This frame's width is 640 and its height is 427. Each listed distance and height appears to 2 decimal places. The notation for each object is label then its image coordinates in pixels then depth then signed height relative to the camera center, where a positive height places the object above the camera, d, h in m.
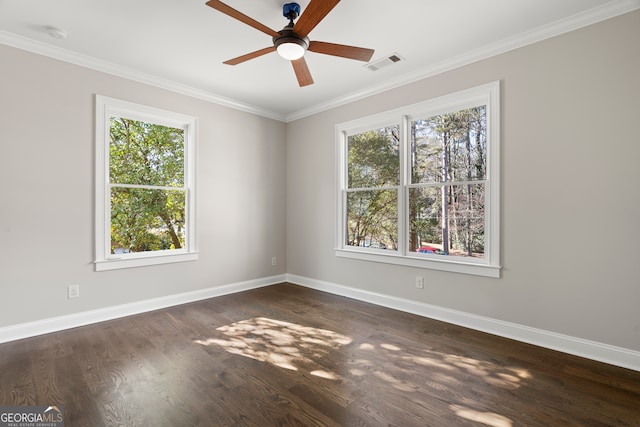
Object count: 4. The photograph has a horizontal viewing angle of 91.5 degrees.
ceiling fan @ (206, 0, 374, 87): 2.09 +1.32
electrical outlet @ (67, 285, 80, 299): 3.21 -0.82
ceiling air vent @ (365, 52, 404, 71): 3.29 +1.66
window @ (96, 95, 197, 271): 3.46 +0.33
